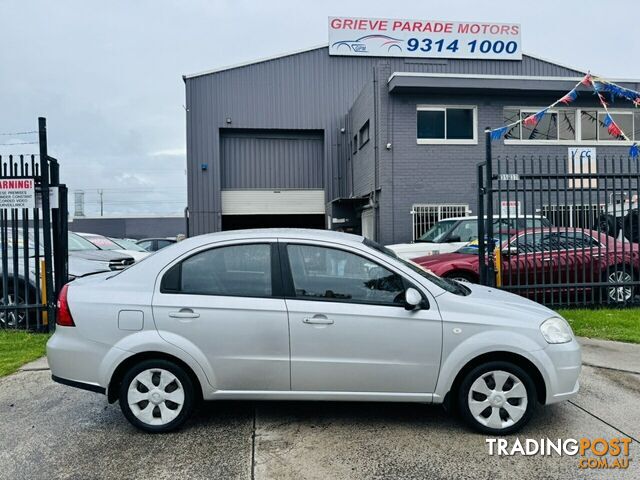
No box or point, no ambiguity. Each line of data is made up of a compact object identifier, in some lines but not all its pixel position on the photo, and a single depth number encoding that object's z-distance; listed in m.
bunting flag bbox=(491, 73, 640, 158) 8.86
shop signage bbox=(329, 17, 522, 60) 20.52
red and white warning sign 7.04
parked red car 8.13
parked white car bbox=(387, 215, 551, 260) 10.61
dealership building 15.30
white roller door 21.17
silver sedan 3.77
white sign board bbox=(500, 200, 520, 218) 10.08
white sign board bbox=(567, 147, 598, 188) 14.91
